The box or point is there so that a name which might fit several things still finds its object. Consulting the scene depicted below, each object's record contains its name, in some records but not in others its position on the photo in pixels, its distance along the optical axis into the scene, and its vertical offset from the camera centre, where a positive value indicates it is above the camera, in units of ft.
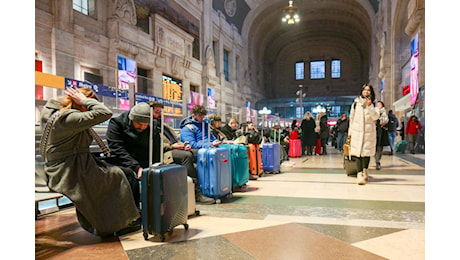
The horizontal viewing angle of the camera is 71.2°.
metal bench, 10.59 -2.36
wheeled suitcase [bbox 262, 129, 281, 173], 23.38 -2.34
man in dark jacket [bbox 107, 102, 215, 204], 10.44 -0.37
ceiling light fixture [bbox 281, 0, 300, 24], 72.63 +26.15
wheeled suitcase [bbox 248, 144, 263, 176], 20.49 -2.21
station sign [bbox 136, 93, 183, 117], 20.53 +1.70
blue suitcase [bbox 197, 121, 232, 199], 13.60 -1.94
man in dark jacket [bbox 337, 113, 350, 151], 35.53 -0.29
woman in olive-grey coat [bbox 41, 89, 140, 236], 8.26 -1.22
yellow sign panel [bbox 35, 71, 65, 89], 13.29 +2.06
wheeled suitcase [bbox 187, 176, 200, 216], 11.27 -2.50
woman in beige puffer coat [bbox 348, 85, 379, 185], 17.84 -0.21
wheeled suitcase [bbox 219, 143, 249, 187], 16.31 -1.93
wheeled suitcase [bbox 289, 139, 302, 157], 38.14 -2.65
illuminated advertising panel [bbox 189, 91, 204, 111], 29.34 +2.67
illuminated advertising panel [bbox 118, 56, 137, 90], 40.96 +8.08
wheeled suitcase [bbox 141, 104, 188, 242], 8.70 -2.00
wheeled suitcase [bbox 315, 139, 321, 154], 41.16 -2.77
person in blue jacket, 15.51 -0.14
